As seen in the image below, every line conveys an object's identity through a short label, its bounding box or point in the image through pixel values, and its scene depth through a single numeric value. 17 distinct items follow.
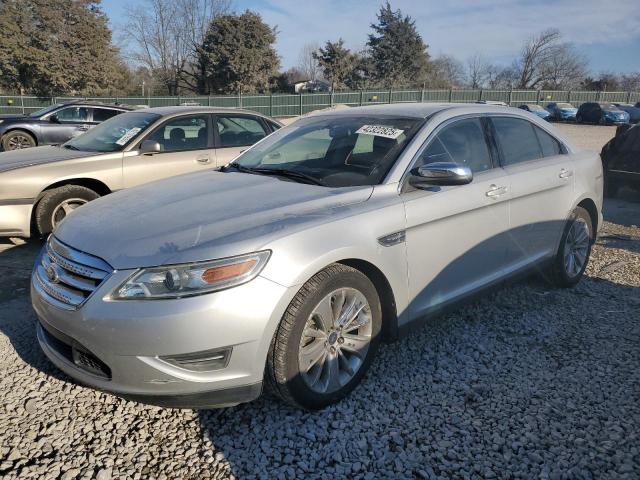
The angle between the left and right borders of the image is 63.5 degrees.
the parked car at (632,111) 31.94
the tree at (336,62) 52.94
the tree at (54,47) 33.84
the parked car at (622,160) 8.67
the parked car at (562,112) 35.28
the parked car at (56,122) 12.91
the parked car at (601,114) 32.09
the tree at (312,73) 65.07
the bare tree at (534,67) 70.81
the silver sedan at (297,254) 2.40
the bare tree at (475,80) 74.68
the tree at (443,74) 59.19
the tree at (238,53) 42.62
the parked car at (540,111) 27.53
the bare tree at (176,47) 49.38
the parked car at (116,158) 5.35
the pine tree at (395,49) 55.22
